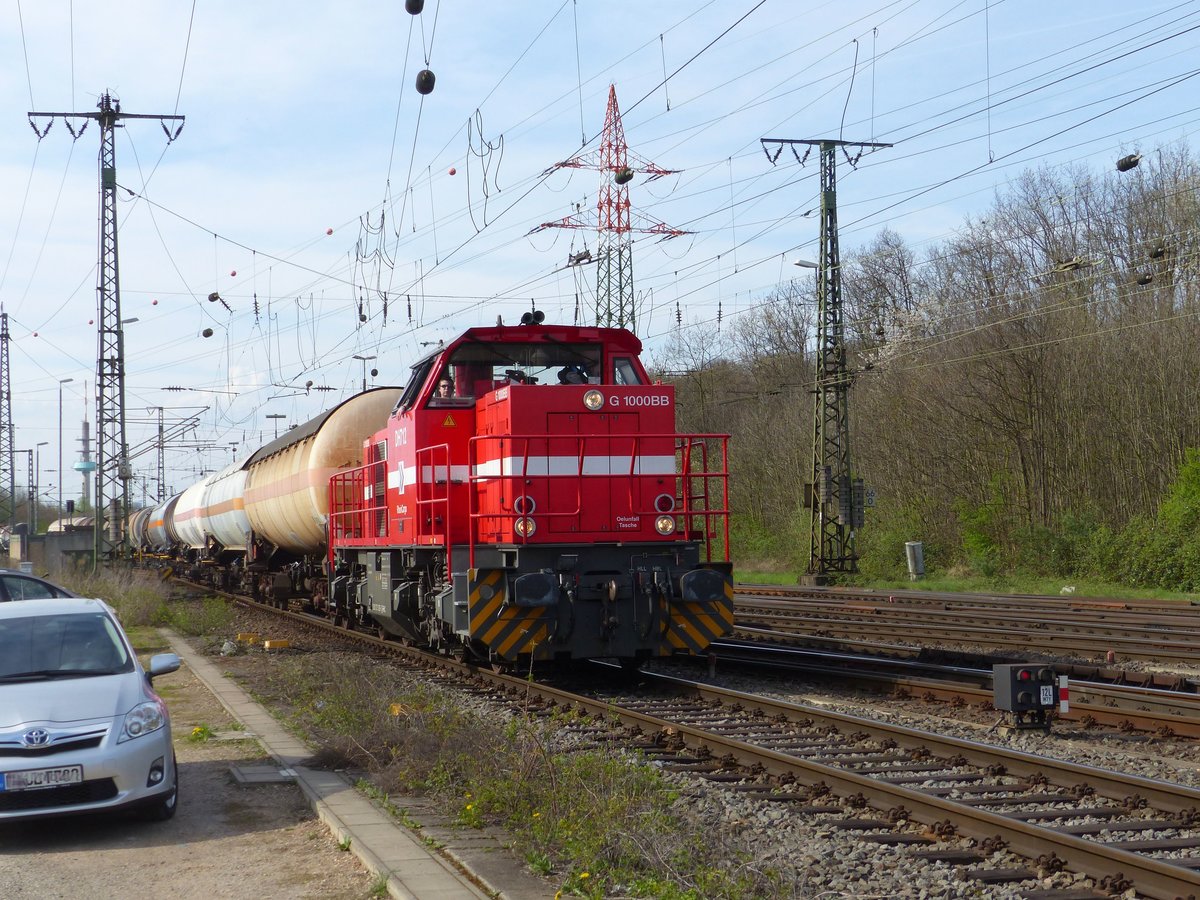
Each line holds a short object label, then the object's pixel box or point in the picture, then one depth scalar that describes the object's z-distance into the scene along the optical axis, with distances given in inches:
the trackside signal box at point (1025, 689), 368.5
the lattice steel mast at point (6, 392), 1825.8
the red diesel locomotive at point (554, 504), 446.3
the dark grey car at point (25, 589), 432.1
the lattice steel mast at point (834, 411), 1149.1
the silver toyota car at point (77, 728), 253.8
